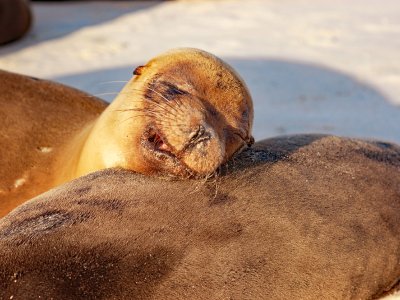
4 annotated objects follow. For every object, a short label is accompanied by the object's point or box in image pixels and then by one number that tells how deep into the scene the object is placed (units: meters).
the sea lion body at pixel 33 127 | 5.56
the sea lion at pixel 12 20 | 11.95
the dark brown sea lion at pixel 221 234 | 3.66
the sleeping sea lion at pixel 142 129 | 4.89
